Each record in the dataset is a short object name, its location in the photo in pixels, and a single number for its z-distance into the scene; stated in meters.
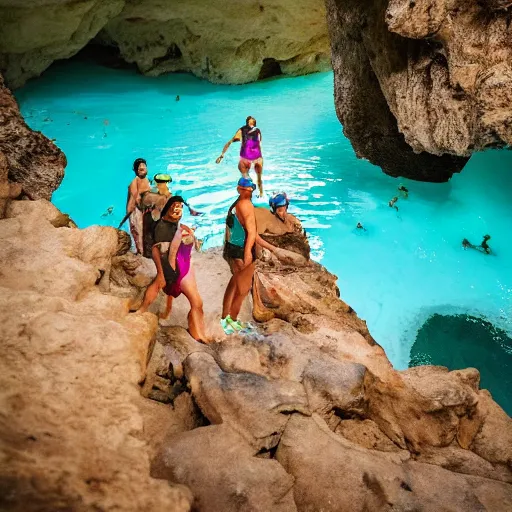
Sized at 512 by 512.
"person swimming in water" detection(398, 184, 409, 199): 11.75
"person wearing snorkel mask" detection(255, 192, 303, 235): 5.84
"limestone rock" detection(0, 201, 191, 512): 2.14
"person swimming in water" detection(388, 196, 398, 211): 11.24
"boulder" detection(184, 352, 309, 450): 3.12
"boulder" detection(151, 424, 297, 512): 2.57
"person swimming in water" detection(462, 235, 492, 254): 9.71
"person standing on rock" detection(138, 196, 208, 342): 4.04
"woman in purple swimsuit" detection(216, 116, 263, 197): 9.11
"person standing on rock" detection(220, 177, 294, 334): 4.39
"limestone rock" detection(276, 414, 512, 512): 2.85
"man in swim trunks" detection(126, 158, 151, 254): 5.93
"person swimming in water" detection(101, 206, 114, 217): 9.91
